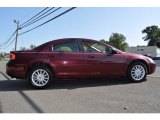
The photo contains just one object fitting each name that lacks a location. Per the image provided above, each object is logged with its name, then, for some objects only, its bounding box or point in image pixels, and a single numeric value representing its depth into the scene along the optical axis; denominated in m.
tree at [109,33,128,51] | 52.77
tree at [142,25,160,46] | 50.39
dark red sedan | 3.62
